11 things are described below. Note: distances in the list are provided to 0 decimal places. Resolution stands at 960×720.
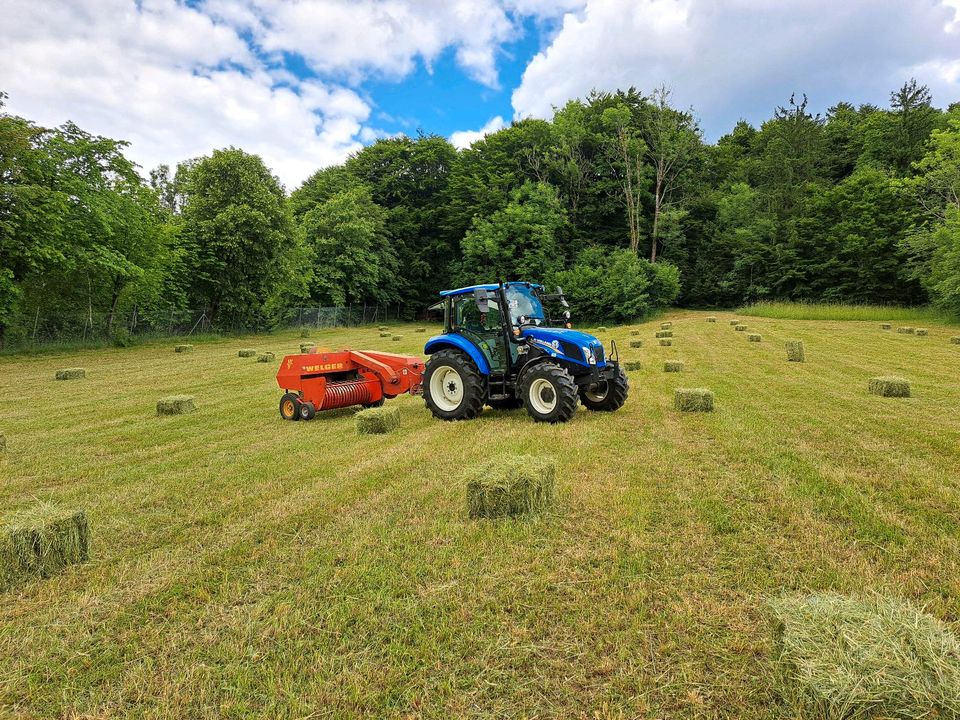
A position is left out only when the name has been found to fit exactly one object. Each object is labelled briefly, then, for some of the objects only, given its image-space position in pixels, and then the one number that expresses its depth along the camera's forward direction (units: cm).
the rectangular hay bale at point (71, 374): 1313
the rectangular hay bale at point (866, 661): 194
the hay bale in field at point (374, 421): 734
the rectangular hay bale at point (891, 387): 885
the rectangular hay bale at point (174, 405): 884
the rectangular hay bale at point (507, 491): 409
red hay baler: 857
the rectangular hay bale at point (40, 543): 336
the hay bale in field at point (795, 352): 1366
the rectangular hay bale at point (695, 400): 809
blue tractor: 761
